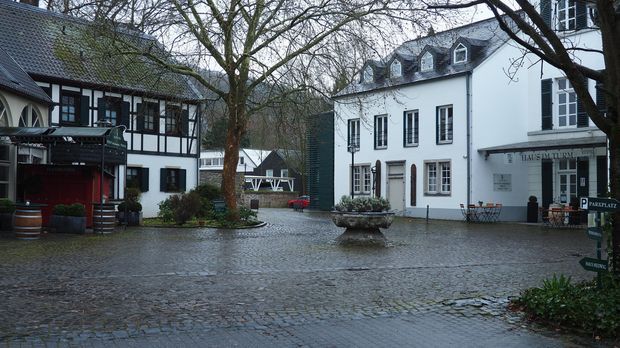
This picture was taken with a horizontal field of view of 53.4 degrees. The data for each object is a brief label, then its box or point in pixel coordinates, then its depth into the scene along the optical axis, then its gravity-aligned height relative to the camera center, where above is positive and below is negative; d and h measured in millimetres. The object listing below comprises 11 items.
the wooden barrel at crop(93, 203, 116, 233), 18109 -913
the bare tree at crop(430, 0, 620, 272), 7219 +1519
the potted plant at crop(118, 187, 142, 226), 22141 -927
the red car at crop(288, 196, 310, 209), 41394 -1057
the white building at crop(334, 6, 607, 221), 26188 +2612
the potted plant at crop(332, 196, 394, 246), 15516 -778
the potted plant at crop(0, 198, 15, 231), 17859 -788
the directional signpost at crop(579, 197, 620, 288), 6785 -419
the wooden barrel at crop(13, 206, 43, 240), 15836 -934
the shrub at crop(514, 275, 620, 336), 6270 -1260
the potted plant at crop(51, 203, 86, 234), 17984 -934
